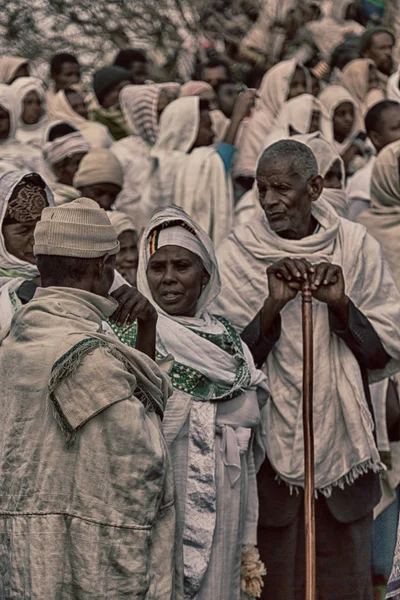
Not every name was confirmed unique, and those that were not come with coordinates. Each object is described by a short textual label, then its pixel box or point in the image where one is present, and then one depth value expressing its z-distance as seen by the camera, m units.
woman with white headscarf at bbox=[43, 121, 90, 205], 10.14
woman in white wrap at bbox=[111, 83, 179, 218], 10.76
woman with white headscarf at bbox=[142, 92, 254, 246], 10.00
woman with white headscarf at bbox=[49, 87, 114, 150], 11.71
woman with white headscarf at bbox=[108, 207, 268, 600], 6.19
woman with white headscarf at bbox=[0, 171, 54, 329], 6.84
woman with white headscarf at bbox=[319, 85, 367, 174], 11.91
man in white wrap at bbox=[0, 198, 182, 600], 4.71
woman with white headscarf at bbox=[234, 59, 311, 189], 11.45
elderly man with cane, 6.85
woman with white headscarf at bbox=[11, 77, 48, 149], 11.95
